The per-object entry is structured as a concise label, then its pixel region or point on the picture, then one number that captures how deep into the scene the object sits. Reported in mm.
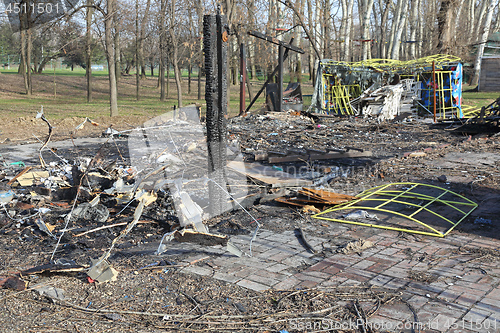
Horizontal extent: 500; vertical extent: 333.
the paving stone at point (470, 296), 3566
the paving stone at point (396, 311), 3352
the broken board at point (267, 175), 7437
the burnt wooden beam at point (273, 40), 13862
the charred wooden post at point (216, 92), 5066
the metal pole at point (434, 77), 17358
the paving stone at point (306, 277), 4039
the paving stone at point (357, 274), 4039
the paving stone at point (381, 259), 4413
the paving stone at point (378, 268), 4223
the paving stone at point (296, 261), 4434
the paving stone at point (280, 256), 4545
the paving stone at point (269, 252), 4629
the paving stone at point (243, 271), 4150
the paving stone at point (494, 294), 3625
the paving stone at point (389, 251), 4676
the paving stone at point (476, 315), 3273
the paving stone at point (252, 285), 3863
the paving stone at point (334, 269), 4195
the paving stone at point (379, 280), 3908
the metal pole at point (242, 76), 17391
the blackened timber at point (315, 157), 9523
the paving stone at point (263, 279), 3963
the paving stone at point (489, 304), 3439
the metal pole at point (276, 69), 17569
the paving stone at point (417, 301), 3516
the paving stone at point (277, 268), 4254
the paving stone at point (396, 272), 4105
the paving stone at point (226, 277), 4027
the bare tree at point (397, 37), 27766
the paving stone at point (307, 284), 3891
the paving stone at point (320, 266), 4285
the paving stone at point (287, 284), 3882
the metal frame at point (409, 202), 5450
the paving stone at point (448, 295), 3607
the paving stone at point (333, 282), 3904
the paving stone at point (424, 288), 3762
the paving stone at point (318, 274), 4082
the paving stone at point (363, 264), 4328
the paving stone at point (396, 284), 3860
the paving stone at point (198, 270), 4176
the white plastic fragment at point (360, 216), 5840
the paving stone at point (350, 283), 3896
